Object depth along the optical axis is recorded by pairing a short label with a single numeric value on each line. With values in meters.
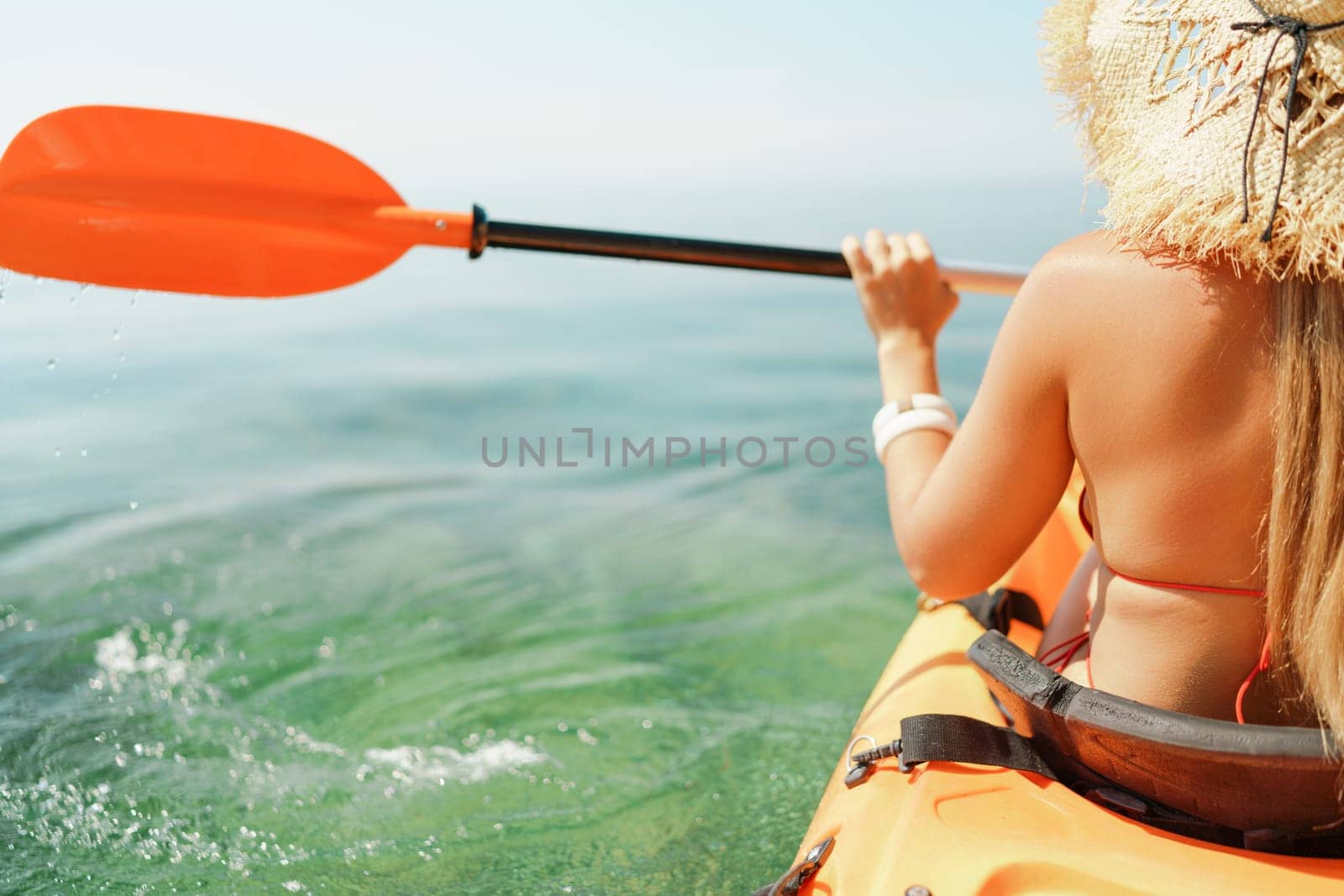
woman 1.05
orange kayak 1.20
